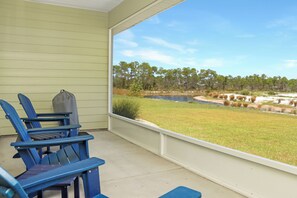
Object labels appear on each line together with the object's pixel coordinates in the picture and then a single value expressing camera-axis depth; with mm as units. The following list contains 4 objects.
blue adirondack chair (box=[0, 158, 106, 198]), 872
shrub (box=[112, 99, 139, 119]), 4855
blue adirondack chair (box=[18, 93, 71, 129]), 3184
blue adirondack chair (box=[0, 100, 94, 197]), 1854
